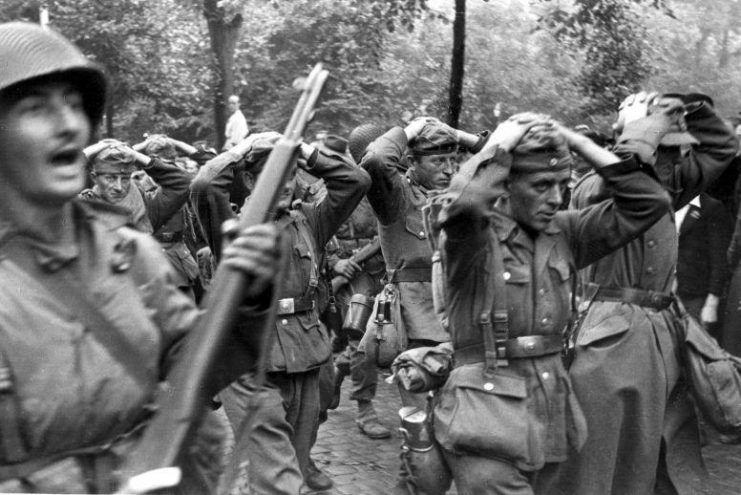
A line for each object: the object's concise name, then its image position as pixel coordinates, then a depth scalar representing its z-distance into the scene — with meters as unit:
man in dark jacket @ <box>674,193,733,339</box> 8.48
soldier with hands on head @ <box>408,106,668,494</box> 4.31
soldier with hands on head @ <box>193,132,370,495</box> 5.38
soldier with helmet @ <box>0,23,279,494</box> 2.45
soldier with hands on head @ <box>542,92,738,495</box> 5.39
